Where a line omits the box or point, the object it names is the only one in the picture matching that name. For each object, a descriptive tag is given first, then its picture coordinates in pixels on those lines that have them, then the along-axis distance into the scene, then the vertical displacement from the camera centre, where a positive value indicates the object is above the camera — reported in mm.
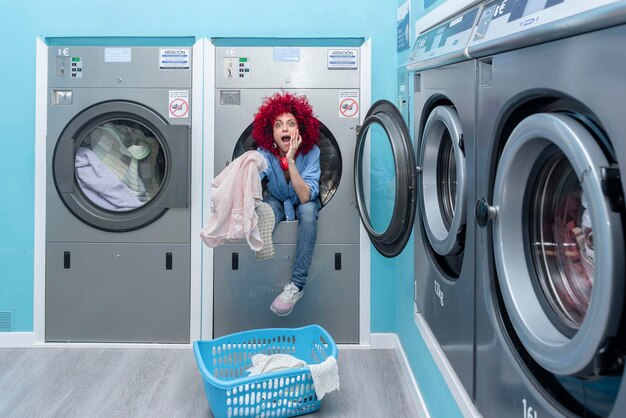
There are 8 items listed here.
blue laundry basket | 2121 -689
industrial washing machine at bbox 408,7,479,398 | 1464 +77
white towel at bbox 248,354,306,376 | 2391 -683
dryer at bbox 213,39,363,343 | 2900 +141
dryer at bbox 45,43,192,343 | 2891 +73
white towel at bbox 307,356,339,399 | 2174 -661
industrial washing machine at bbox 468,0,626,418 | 779 +5
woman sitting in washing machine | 2770 +214
